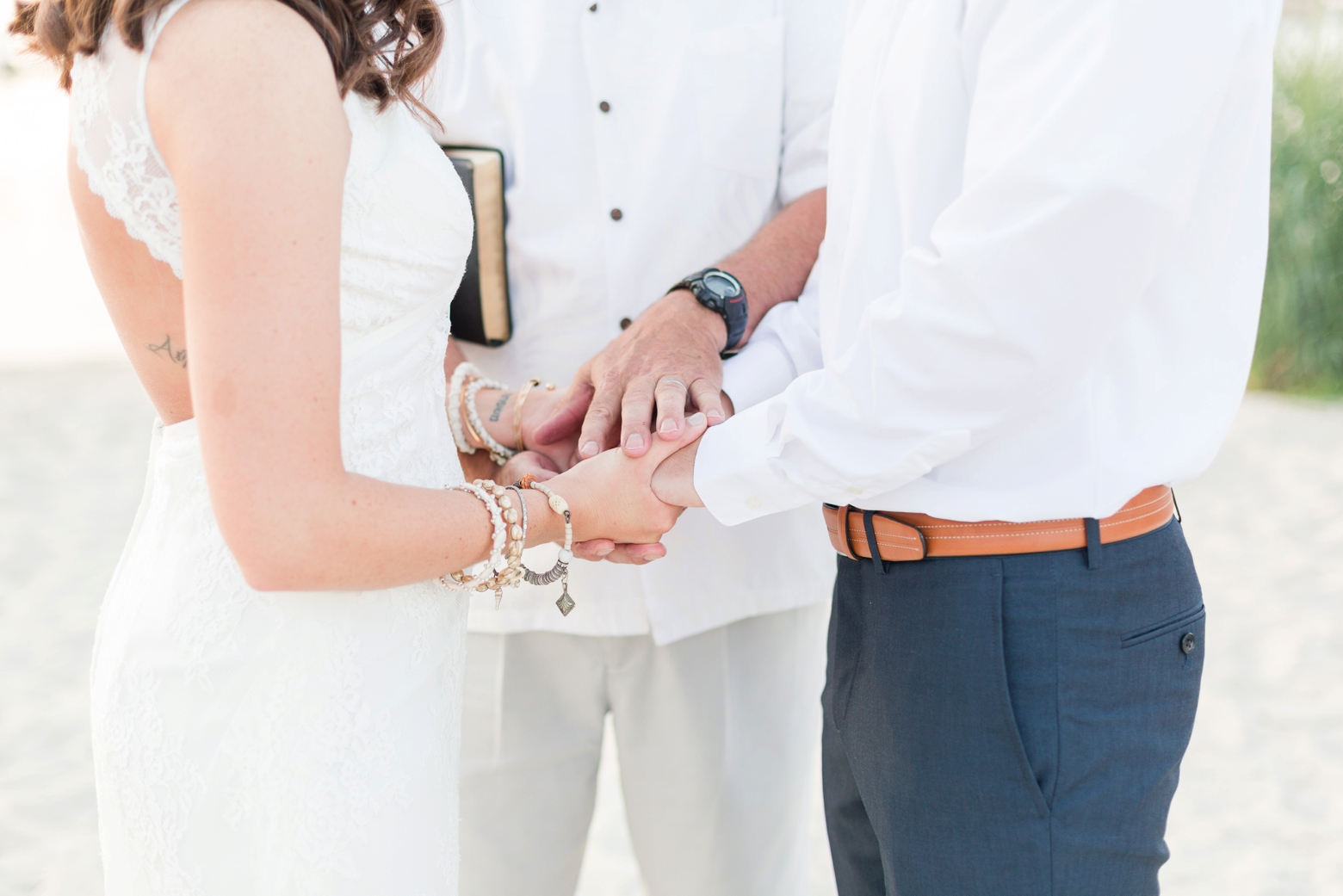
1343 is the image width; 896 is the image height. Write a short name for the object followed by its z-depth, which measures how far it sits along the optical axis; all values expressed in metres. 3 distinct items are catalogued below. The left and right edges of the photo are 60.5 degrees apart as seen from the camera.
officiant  1.97
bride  1.06
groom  1.18
